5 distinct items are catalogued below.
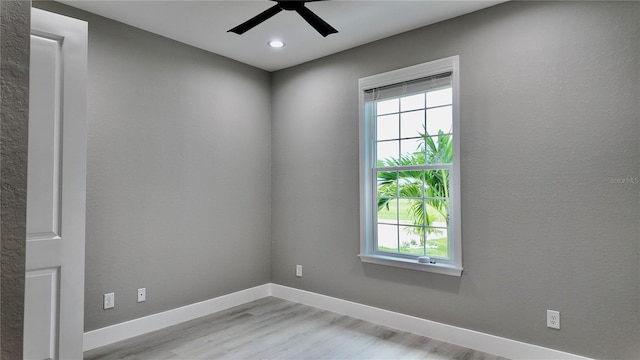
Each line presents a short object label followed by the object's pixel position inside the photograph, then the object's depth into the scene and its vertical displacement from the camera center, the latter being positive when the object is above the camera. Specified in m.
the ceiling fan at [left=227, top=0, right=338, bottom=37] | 2.40 +1.18
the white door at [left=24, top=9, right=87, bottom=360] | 2.01 +0.00
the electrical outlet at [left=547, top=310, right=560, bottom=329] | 2.47 -0.90
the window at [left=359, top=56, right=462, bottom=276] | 3.01 +0.18
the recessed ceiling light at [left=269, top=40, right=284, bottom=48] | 3.47 +1.41
